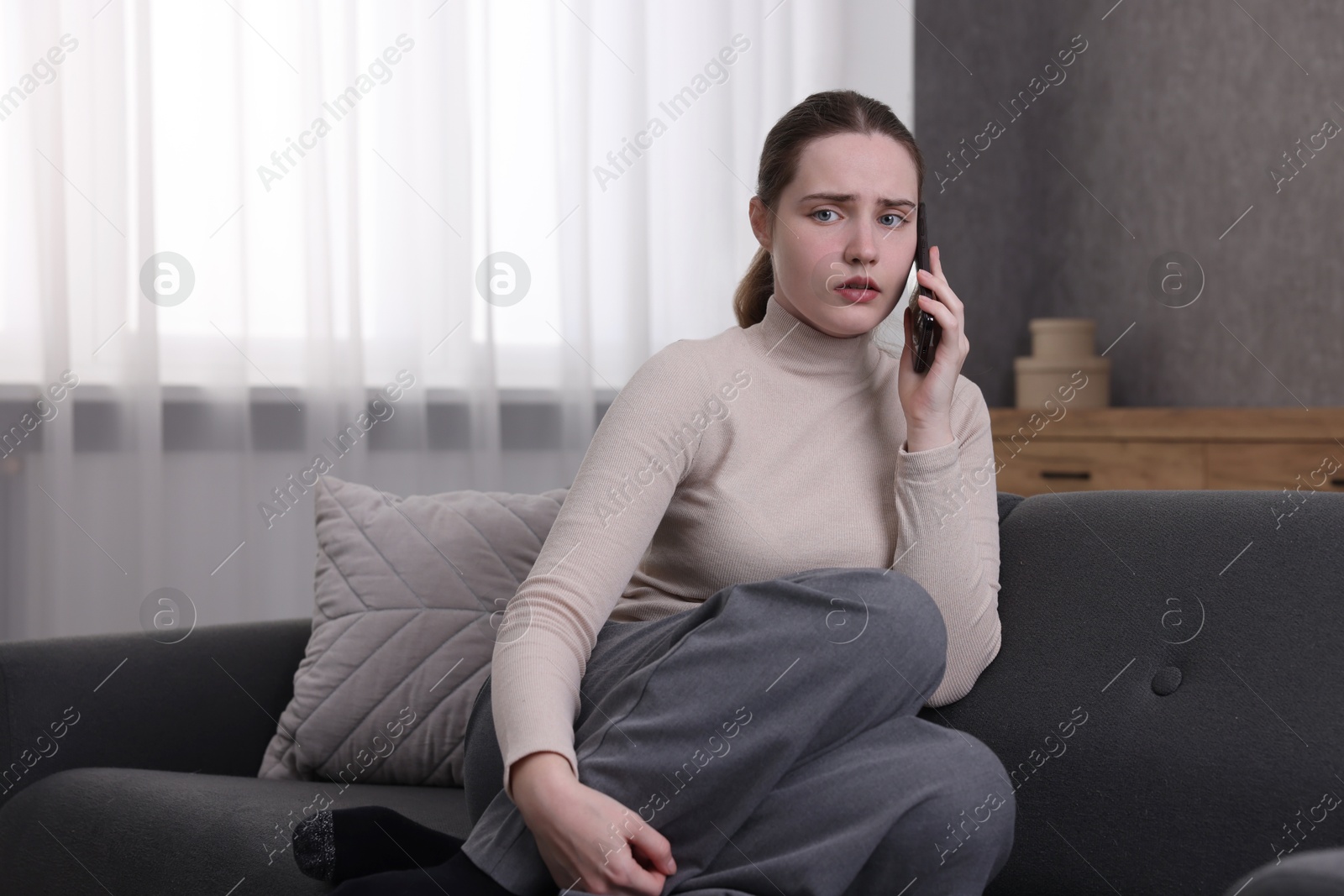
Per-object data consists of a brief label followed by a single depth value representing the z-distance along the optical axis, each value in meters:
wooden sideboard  2.50
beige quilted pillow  1.62
